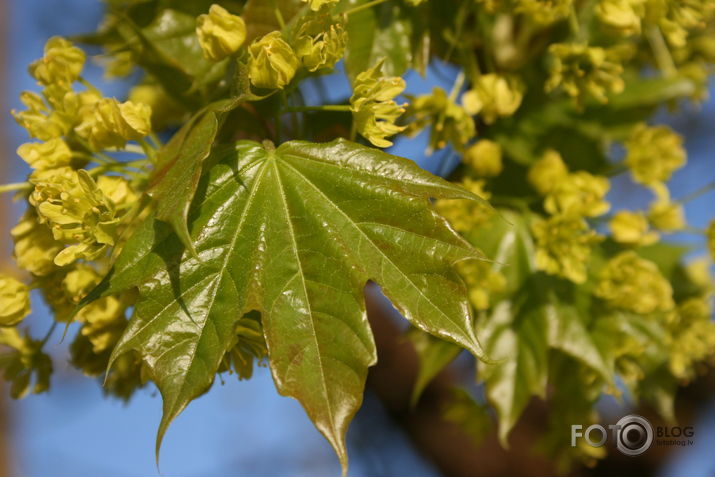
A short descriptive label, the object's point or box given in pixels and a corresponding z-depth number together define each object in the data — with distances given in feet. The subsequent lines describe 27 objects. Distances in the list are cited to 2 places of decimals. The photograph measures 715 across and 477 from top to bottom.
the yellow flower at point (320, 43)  1.12
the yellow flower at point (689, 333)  1.38
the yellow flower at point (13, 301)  1.20
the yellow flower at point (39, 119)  1.17
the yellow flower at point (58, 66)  1.19
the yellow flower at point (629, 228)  1.33
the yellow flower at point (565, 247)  1.27
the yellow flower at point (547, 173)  1.31
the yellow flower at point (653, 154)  1.37
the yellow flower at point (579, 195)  1.29
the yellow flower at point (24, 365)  1.27
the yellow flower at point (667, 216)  1.38
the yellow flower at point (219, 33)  1.13
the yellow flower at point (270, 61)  1.10
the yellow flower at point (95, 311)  1.16
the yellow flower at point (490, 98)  1.27
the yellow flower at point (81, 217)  1.10
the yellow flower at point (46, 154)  1.15
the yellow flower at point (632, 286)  1.30
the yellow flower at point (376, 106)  1.14
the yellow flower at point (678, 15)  1.27
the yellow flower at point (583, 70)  1.26
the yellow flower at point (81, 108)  1.18
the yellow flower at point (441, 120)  1.25
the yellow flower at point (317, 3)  1.10
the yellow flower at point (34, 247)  1.17
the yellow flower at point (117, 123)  1.15
